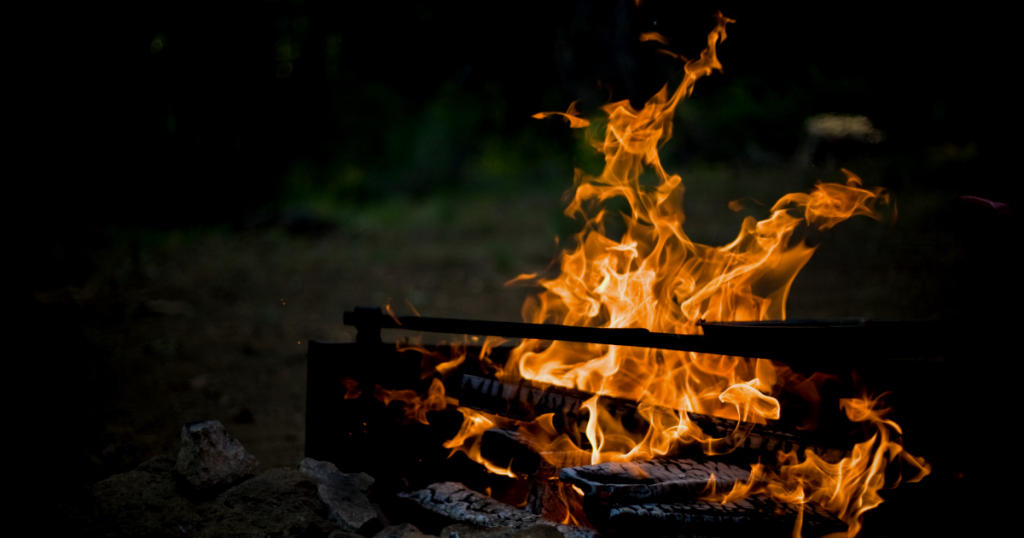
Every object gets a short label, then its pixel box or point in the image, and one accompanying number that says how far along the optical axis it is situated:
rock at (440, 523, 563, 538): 2.24
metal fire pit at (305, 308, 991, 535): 2.08
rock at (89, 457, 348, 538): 2.38
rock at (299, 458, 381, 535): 2.51
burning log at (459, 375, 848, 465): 2.49
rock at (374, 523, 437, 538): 2.43
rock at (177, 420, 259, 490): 2.58
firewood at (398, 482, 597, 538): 2.48
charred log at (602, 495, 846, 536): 2.20
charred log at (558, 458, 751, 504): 2.24
